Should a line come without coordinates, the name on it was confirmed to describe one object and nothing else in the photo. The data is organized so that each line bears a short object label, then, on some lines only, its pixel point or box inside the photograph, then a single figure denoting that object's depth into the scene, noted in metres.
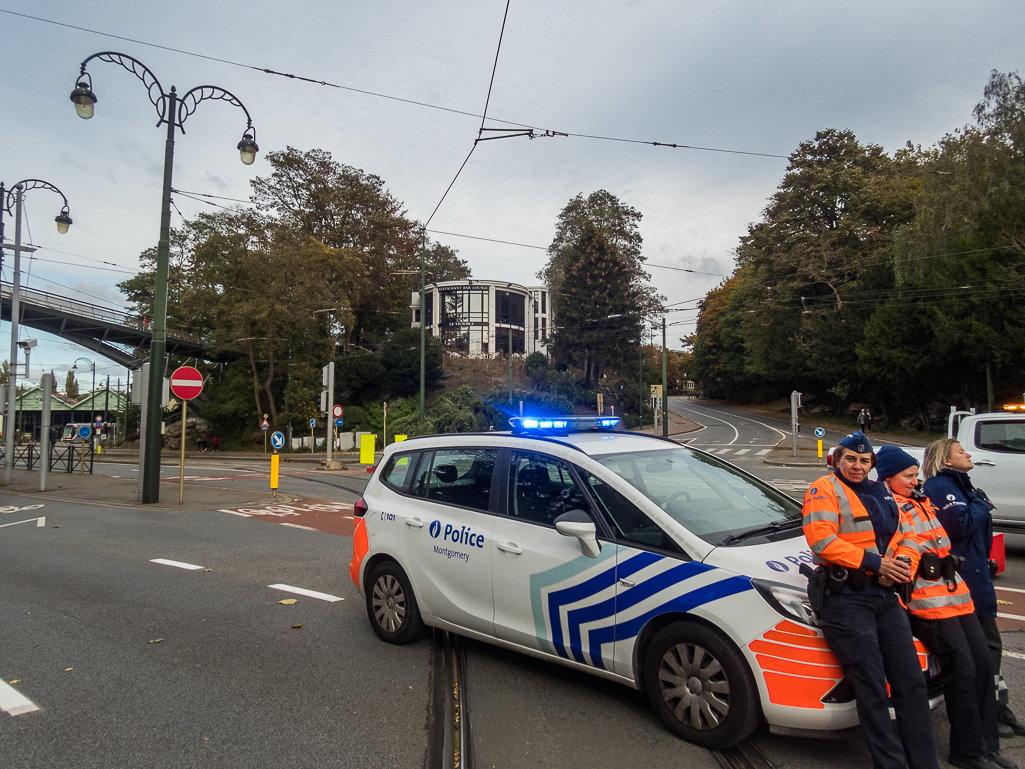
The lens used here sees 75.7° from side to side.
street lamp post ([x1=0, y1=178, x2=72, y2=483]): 19.77
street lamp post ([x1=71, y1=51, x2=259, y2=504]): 13.02
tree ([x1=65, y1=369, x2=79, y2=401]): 101.93
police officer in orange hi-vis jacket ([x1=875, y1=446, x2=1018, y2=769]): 3.24
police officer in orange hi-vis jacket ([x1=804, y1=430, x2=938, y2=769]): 2.96
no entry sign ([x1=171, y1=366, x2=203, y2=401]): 13.04
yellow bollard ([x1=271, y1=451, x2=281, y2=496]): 14.66
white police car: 3.21
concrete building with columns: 64.06
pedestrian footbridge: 40.91
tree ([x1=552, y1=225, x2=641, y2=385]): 51.75
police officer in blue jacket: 3.65
